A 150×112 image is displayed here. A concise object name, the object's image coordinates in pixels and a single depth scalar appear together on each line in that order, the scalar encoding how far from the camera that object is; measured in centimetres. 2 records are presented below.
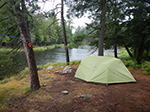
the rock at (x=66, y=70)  793
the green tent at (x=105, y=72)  487
